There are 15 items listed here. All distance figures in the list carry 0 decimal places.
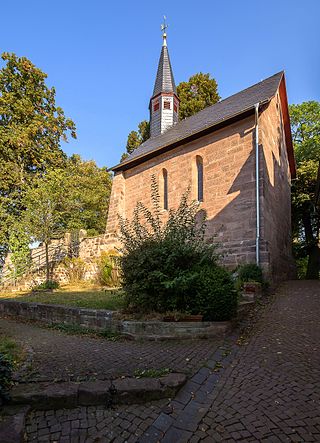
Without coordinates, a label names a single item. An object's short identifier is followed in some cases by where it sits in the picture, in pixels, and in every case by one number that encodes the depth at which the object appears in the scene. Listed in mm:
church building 10383
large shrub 5473
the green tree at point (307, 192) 18078
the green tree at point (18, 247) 12789
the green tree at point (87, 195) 15096
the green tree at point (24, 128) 19016
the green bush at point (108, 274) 12062
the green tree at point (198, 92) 25234
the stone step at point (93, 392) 2865
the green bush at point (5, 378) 2756
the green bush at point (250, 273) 9000
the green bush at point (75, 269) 14531
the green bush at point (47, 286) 11922
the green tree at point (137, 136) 26984
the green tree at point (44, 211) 12914
